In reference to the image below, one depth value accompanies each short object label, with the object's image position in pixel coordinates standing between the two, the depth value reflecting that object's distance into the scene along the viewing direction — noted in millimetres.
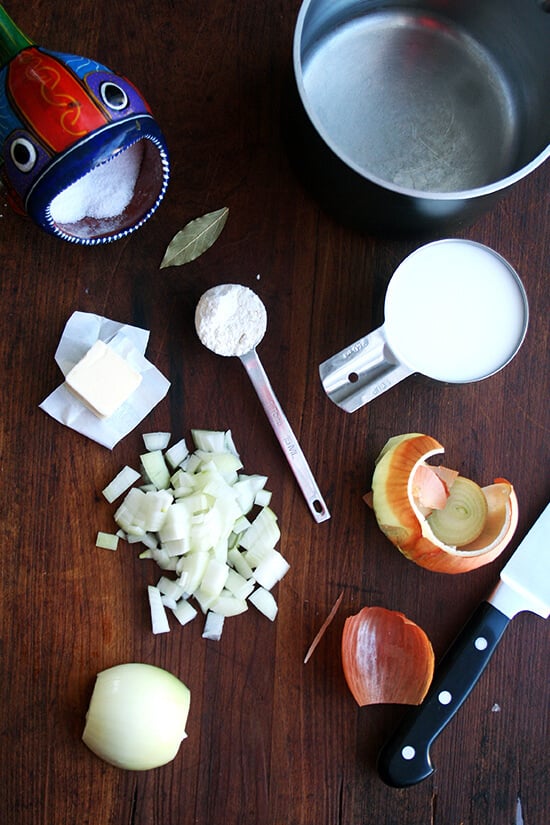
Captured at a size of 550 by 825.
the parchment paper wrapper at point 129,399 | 1062
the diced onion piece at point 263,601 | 1066
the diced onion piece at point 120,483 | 1063
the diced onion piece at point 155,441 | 1070
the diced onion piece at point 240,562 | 1074
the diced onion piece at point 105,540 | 1060
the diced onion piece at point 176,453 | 1074
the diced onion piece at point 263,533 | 1072
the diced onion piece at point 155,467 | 1064
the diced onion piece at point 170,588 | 1049
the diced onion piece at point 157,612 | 1048
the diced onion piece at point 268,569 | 1070
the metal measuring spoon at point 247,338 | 1036
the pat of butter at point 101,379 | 1010
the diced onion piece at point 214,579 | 1046
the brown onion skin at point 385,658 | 1046
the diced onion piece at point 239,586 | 1062
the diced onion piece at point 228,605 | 1055
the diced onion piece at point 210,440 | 1070
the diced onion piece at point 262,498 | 1078
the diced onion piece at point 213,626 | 1058
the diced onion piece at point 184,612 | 1055
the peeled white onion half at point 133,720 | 1002
